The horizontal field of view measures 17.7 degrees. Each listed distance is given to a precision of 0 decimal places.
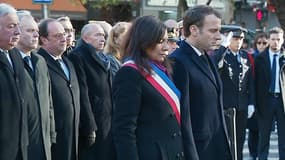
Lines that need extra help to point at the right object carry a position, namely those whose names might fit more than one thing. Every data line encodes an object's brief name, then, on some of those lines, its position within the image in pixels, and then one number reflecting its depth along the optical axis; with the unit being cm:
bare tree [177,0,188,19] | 3196
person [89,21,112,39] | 1078
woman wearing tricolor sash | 621
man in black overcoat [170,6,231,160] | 715
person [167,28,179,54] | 1034
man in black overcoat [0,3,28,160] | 727
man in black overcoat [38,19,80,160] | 899
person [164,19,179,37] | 1203
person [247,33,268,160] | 1502
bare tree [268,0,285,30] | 2592
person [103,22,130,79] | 1002
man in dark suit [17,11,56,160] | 803
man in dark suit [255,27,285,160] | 1395
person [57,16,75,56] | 991
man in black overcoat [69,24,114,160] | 972
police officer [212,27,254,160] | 1267
